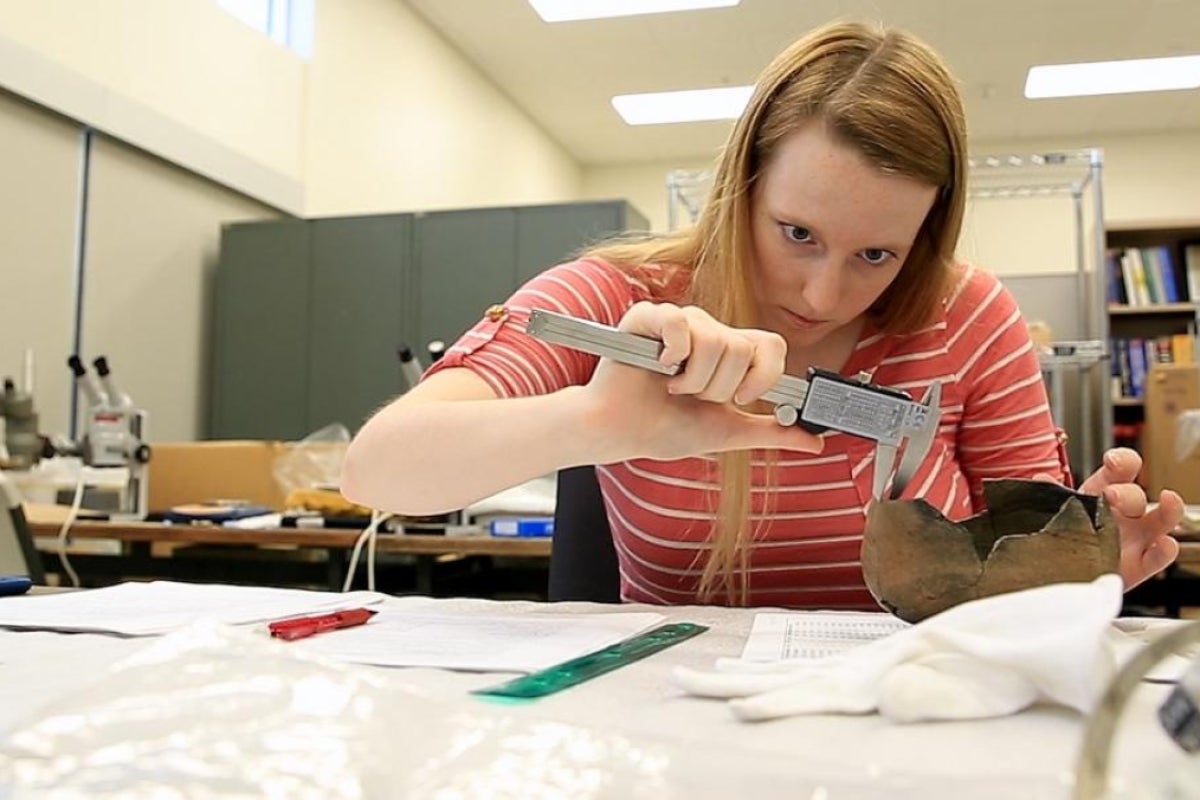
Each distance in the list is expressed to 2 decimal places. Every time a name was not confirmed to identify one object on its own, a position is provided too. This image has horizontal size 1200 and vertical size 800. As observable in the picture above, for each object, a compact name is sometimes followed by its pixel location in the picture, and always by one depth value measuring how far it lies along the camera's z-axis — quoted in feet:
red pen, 2.23
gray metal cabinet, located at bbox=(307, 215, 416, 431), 13.38
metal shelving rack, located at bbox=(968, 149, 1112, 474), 11.64
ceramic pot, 2.04
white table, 1.08
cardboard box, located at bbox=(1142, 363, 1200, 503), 13.21
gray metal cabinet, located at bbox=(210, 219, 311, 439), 13.25
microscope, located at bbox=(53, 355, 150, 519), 7.67
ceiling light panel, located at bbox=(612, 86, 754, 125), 19.35
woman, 2.70
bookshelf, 14.92
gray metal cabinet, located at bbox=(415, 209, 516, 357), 13.16
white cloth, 1.35
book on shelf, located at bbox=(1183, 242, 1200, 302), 14.80
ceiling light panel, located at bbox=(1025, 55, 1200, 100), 17.66
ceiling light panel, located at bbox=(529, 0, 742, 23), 15.43
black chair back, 3.82
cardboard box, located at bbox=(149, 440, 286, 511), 8.89
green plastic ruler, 1.66
